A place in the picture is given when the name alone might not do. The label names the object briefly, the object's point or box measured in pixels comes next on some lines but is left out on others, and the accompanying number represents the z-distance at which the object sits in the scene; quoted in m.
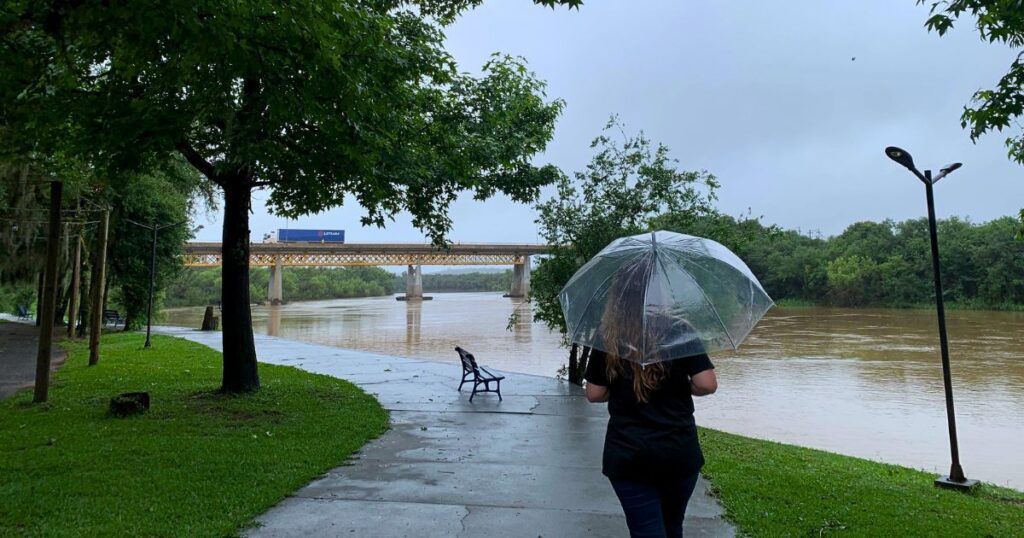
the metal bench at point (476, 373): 10.49
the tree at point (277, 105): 5.48
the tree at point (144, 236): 22.42
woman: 2.56
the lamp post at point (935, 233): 7.33
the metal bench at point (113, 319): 30.53
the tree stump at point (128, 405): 8.17
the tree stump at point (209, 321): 27.58
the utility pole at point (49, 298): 8.92
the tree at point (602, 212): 11.77
